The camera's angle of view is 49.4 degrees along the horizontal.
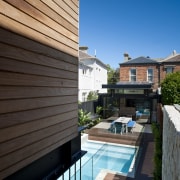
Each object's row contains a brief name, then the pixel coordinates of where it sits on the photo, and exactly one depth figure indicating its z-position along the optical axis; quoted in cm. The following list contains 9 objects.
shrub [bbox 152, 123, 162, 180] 642
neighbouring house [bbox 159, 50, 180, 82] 2370
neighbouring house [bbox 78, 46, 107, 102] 2037
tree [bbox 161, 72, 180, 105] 980
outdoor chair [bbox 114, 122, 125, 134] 1319
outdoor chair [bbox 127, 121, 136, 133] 1326
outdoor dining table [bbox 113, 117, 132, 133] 1309
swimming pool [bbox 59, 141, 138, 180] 748
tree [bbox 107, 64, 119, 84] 4004
